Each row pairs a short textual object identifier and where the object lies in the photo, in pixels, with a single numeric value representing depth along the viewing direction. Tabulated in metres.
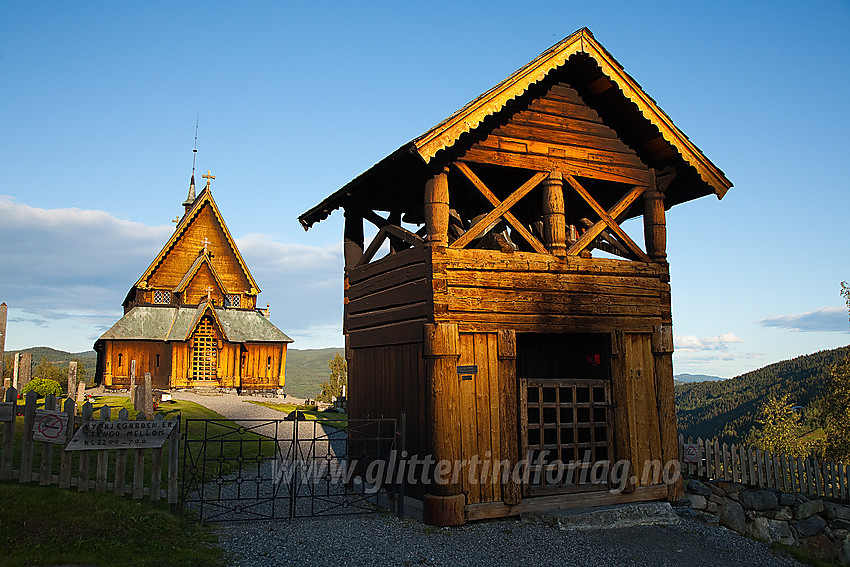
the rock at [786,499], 13.84
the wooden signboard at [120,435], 9.68
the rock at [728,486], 13.61
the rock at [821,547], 13.75
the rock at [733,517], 13.00
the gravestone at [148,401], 19.77
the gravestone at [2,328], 17.16
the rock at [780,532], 13.53
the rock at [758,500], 13.65
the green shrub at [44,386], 24.38
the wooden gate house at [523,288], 10.23
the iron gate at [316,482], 10.67
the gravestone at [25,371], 22.80
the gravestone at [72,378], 24.03
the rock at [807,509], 13.89
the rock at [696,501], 12.65
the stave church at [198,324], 39.03
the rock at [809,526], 13.88
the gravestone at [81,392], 24.92
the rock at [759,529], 13.27
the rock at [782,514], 13.79
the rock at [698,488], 13.11
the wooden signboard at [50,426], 9.84
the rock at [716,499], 13.29
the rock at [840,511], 14.34
